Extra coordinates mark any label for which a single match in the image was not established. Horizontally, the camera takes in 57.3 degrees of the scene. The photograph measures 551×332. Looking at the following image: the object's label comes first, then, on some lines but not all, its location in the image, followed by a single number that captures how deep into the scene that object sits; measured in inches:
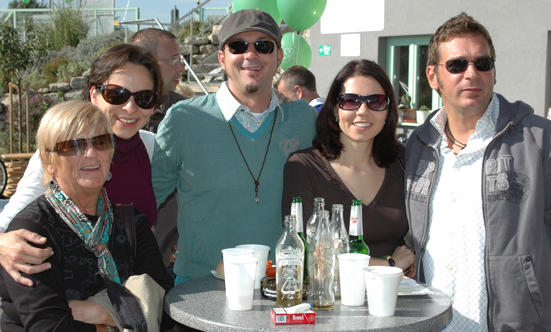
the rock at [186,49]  600.3
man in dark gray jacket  89.8
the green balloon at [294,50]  349.1
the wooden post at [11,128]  423.8
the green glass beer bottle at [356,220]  80.2
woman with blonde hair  74.0
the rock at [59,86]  596.6
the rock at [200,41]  591.5
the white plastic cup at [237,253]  76.9
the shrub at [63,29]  720.3
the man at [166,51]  183.8
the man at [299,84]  278.7
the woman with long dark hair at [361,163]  104.0
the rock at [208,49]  584.7
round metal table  69.3
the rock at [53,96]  590.1
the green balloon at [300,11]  305.3
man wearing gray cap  109.4
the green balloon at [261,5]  310.3
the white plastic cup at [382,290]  72.7
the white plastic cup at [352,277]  75.5
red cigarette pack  69.7
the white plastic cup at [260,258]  86.1
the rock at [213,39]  579.5
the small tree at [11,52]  487.2
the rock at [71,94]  587.7
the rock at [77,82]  595.8
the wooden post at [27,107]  447.7
